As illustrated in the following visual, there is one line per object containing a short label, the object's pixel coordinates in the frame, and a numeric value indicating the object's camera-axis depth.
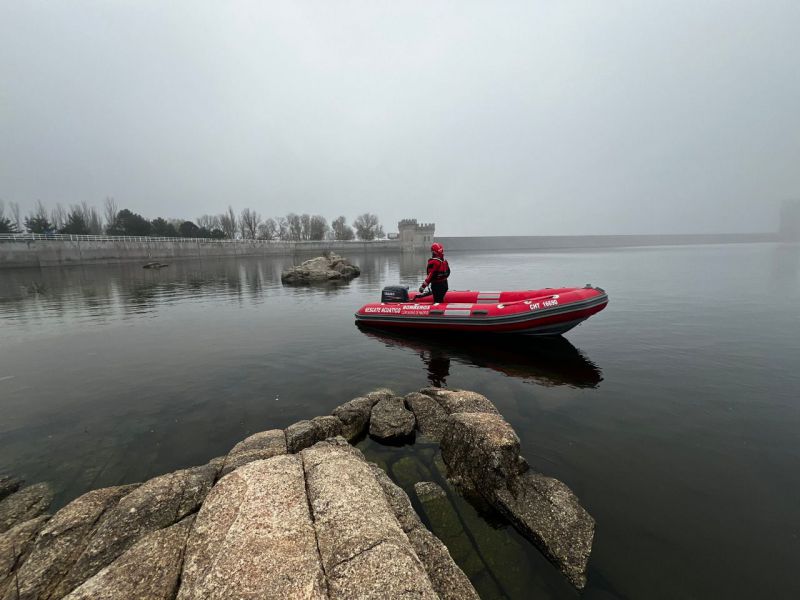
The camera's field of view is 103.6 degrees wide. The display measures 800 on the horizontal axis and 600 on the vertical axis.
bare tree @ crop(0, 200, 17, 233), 42.84
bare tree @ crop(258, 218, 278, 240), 89.06
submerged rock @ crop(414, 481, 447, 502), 3.69
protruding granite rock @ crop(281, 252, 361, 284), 24.16
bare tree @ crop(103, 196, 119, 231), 66.91
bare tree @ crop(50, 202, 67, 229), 70.91
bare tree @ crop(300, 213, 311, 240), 87.76
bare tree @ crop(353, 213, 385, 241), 89.75
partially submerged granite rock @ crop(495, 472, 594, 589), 2.91
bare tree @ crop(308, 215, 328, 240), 84.62
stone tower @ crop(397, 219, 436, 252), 76.88
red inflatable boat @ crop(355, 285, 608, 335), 8.32
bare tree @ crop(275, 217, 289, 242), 91.00
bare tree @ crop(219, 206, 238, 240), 78.69
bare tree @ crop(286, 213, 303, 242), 87.00
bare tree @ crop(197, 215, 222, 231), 82.46
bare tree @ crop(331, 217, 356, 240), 90.19
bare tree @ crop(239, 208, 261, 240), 82.88
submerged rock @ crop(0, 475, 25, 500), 3.90
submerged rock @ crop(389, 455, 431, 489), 4.04
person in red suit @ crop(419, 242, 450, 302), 9.57
